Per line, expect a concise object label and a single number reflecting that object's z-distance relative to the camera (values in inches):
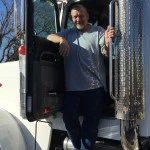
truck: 66.2
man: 73.8
